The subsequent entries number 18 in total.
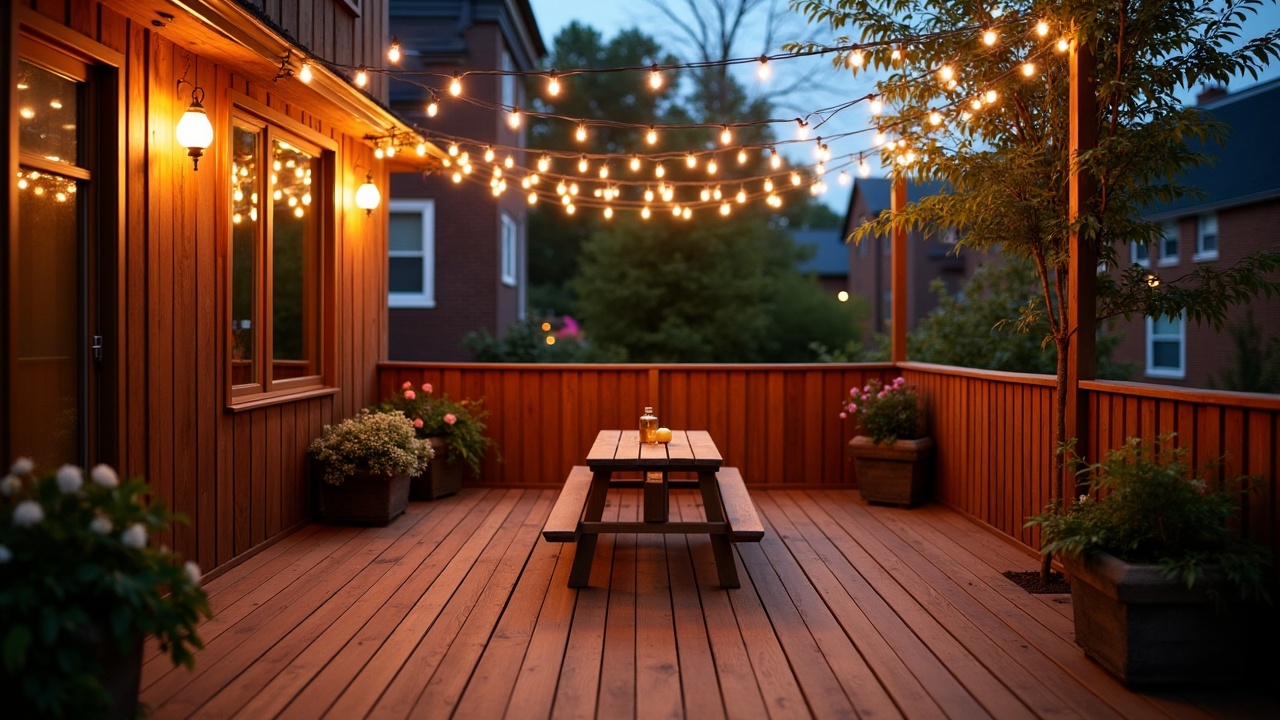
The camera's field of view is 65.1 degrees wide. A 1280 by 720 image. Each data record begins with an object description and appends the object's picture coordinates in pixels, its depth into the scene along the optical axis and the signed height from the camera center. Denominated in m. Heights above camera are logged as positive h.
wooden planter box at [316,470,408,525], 6.63 -1.01
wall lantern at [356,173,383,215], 7.48 +1.13
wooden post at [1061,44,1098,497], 4.86 +0.42
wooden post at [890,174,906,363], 8.00 +0.50
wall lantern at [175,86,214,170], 4.71 +1.02
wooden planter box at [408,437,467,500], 7.69 -1.01
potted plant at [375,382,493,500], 7.72 -0.68
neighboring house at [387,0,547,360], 13.98 +1.85
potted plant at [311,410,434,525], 6.61 -0.80
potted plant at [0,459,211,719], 2.55 -0.66
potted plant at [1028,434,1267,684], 3.53 -0.80
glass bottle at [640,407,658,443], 5.91 -0.47
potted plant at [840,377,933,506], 7.56 -0.76
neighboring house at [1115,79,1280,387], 11.73 +1.71
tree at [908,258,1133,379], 11.12 +0.19
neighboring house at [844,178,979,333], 25.53 +2.20
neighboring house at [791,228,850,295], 34.12 +2.98
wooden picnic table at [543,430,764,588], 5.05 -0.86
